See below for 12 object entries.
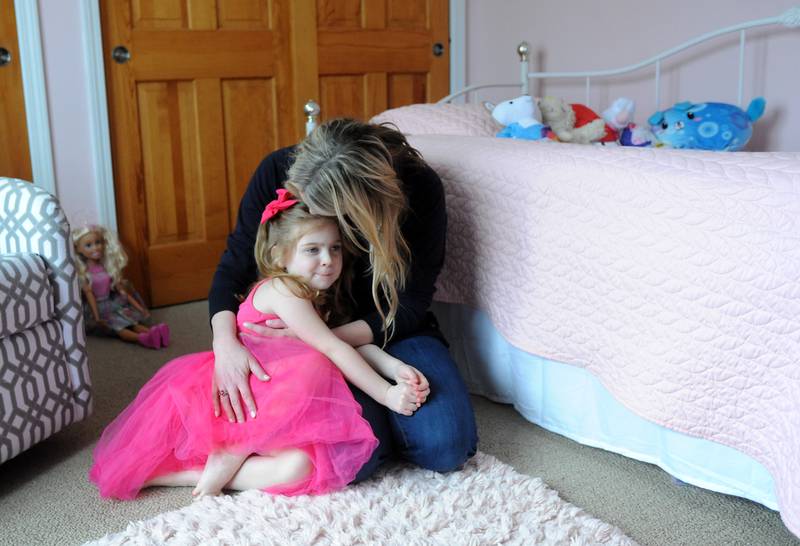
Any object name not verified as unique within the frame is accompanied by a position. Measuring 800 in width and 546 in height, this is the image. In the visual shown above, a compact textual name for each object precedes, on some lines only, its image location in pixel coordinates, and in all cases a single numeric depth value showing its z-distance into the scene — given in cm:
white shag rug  138
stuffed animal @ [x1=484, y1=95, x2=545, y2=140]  240
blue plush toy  236
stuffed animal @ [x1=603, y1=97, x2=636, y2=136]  260
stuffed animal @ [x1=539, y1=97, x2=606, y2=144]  257
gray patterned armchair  158
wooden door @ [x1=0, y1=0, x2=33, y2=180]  260
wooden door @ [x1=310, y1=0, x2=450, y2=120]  322
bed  134
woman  149
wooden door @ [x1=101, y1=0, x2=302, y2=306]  284
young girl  149
